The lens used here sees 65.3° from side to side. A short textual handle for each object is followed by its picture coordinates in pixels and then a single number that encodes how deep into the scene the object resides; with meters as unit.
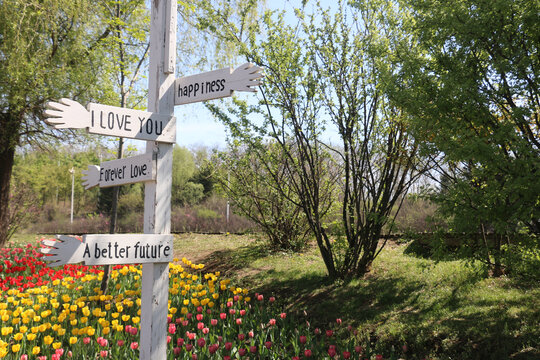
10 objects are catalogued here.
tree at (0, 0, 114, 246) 7.73
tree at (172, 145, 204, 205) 21.14
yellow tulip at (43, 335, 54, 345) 3.54
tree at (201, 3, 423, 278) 5.59
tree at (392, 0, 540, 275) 3.35
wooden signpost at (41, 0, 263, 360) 2.39
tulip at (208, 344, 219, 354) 3.45
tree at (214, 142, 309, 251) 7.59
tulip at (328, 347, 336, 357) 3.34
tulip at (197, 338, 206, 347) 3.47
